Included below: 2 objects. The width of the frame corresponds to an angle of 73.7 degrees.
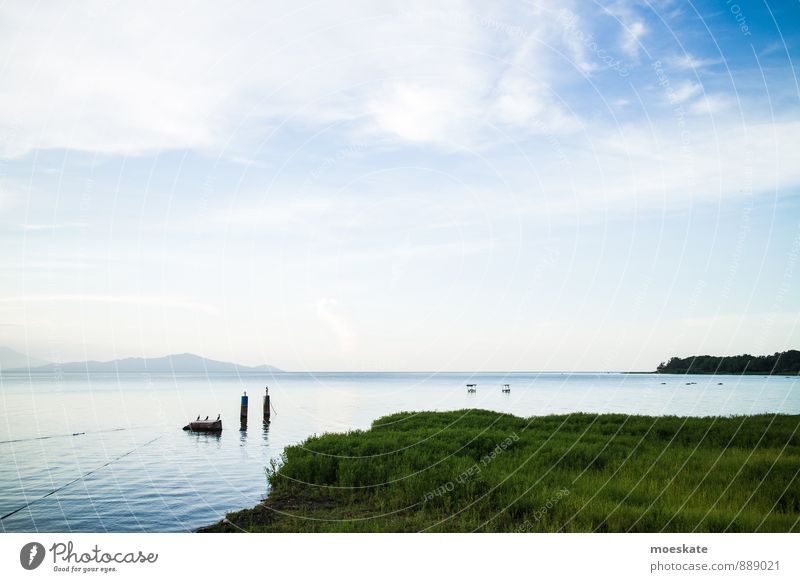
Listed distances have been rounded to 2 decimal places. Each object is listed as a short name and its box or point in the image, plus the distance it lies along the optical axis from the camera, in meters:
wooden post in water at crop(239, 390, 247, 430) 47.75
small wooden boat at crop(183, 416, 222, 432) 45.28
